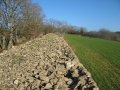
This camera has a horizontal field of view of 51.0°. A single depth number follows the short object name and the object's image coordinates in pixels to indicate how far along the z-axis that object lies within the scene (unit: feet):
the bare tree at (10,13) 63.67
